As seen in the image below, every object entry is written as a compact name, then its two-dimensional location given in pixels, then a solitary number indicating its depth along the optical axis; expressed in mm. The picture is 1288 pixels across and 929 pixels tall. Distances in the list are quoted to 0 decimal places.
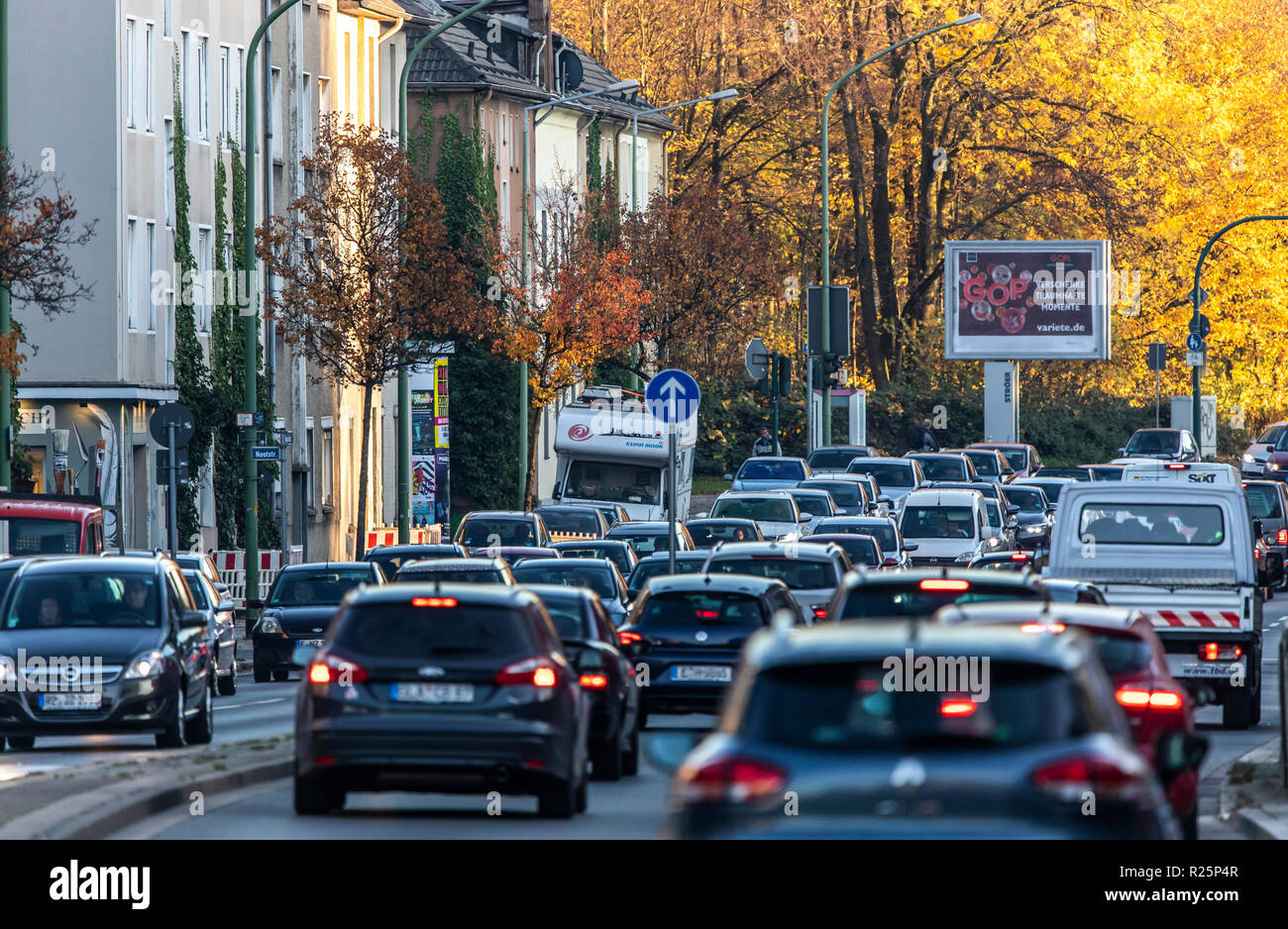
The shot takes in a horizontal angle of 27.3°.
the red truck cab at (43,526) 31250
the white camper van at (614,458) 51281
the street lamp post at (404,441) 44875
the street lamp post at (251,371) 37812
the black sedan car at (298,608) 31531
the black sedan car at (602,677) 17625
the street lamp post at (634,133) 58625
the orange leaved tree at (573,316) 58406
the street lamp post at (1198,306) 67312
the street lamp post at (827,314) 61594
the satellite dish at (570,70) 76812
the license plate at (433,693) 14539
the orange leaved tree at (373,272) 47000
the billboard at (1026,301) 75625
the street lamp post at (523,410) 54400
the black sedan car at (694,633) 21125
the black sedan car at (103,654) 19672
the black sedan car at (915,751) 7926
